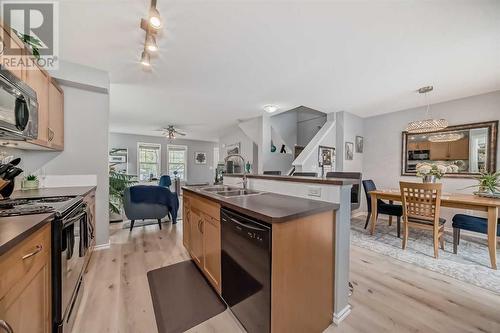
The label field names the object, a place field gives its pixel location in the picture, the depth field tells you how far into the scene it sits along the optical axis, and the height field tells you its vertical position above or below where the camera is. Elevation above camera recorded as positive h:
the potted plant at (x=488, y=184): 2.84 -0.26
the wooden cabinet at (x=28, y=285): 0.78 -0.57
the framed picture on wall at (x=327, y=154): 4.50 +0.25
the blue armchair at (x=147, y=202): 3.46 -0.72
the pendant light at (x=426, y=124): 3.09 +0.67
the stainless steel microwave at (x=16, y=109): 1.33 +0.39
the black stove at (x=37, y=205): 1.22 -0.32
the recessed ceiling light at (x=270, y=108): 4.20 +1.22
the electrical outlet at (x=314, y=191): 1.60 -0.22
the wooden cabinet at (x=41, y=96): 1.79 +0.65
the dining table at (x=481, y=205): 2.29 -0.49
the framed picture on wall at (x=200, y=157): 9.31 +0.26
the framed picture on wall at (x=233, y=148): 6.47 +0.51
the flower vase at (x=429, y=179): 3.22 -0.22
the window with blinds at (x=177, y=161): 8.70 +0.08
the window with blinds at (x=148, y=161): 8.03 +0.06
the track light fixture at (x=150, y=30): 1.43 +1.10
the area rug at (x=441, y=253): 2.15 -1.19
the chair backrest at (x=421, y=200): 2.60 -0.48
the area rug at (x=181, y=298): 1.53 -1.23
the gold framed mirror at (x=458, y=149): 3.40 +0.33
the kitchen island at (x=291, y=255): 1.14 -0.61
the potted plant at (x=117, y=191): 3.77 -0.56
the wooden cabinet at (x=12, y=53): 1.42 +0.83
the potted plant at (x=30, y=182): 2.26 -0.25
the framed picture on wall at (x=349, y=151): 4.64 +0.33
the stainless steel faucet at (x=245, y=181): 2.49 -0.22
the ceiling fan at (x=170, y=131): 6.08 +1.01
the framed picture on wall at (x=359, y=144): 4.95 +0.54
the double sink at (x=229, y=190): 2.26 -0.34
